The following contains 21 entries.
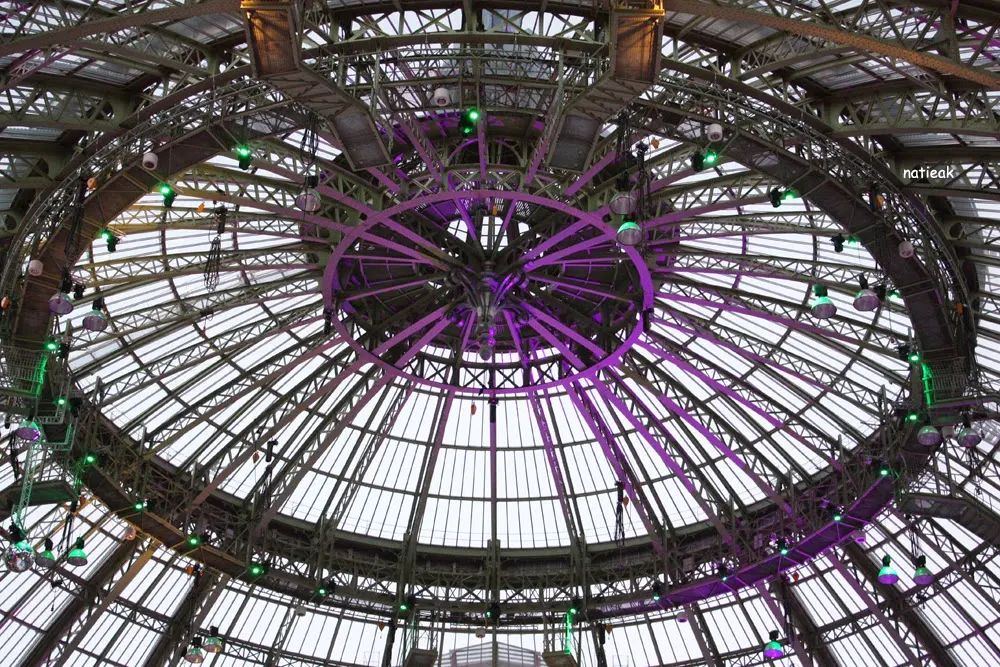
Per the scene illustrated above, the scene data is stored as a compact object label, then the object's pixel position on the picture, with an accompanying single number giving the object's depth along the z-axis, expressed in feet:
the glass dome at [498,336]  80.12
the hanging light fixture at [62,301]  82.79
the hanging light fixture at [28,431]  89.53
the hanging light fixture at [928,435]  95.09
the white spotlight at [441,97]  75.07
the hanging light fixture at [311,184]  76.74
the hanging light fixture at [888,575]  106.83
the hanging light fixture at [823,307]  81.87
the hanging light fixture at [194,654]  124.88
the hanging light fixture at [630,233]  75.50
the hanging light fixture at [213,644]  125.29
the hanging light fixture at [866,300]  81.30
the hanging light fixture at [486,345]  96.99
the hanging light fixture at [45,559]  98.94
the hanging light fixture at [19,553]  94.22
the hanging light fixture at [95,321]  85.25
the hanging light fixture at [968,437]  95.55
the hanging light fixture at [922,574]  108.27
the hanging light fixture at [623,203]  75.97
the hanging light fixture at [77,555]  102.83
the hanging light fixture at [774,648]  123.24
